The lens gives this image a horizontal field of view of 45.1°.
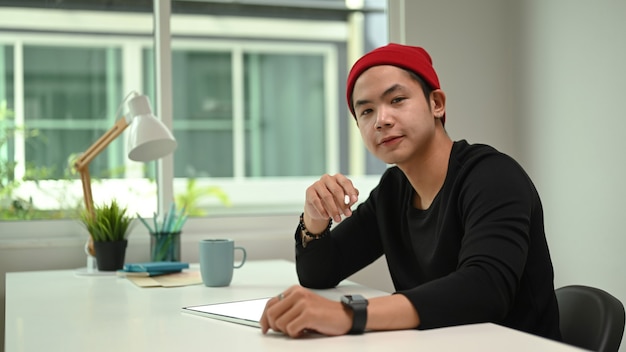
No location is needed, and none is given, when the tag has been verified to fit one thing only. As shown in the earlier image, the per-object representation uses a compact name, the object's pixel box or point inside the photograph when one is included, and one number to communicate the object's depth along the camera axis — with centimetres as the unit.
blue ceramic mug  194
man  128
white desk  117
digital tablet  138
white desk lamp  237
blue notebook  217
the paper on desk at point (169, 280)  199
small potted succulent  240
